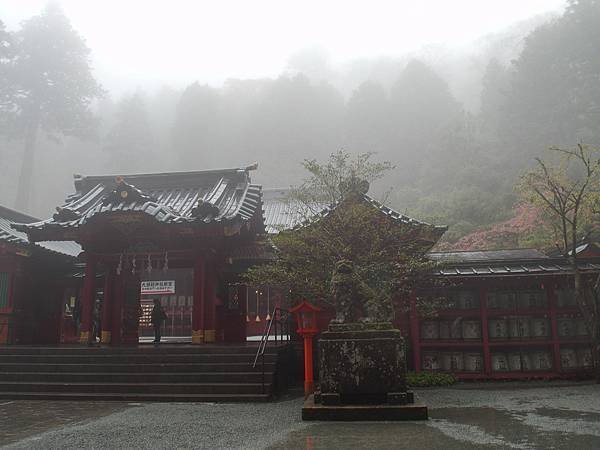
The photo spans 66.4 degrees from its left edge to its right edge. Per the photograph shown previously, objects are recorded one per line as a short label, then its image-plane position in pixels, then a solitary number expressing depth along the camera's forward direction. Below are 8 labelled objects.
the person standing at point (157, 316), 13.88
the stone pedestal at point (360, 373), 6.76
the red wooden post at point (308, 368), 8.84
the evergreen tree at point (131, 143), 46.47
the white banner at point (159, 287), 19.62
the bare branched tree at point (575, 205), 10.31
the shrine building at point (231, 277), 11.38
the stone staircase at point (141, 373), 9.24
